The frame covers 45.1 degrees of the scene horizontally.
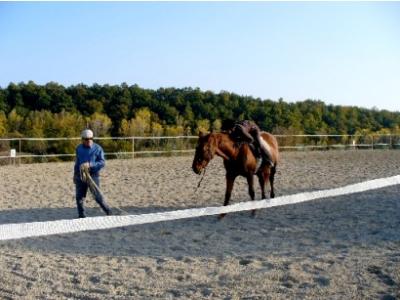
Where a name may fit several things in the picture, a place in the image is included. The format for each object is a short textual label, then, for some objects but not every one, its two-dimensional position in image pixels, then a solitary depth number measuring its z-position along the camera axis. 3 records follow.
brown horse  7.22
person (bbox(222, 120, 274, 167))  7.84
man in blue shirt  7.11
